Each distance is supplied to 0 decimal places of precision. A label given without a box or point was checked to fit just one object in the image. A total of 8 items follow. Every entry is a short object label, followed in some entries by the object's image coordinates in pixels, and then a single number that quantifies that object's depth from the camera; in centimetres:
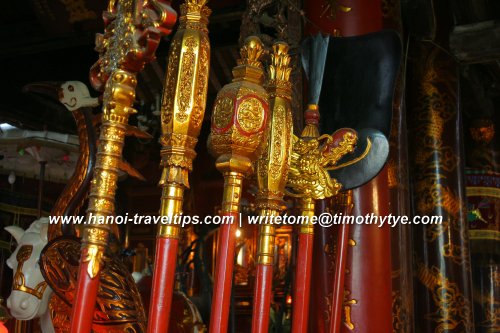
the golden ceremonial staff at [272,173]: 153
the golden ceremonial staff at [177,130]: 118
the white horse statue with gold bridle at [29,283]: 192
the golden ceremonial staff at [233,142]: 131
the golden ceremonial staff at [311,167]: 171
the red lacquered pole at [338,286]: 183
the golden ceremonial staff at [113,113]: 107
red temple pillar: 204
